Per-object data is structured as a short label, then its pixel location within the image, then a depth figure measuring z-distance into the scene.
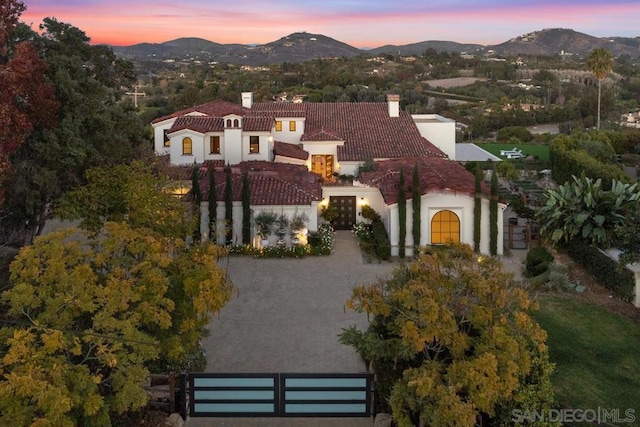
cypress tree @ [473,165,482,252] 25.94
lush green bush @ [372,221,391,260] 25.50
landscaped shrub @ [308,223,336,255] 26.25
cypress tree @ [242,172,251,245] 26.48
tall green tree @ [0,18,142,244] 19.94
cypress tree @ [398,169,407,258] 25.88
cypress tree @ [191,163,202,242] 26.39
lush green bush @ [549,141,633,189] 28.85
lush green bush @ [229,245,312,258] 26.03
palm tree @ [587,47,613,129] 65.44
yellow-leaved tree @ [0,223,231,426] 9.63
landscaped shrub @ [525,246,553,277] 22.89
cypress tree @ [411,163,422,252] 25.72
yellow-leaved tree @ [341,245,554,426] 10.22
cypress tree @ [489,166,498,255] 25.97
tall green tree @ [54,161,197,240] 20.31
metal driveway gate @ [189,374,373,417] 12.80
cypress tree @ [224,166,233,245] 26.61
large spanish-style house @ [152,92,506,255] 26.52
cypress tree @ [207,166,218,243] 26.64
